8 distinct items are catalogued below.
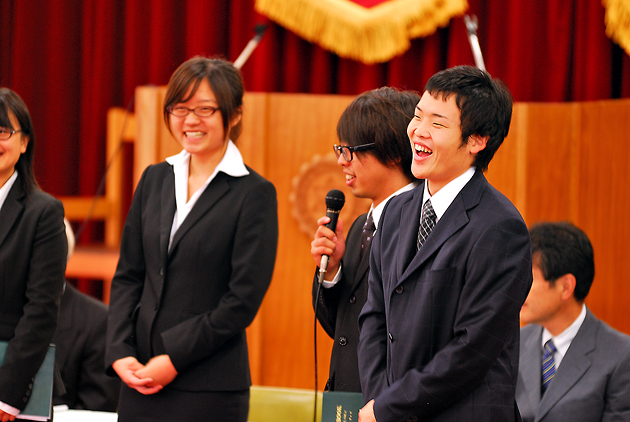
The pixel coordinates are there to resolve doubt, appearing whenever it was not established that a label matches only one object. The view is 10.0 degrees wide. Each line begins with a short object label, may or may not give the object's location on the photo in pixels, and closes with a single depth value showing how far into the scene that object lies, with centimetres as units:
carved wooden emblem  1019
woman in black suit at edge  880
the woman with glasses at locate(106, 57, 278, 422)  880
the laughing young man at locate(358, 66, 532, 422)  840
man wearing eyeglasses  876
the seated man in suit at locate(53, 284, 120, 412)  955
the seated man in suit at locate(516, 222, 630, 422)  904
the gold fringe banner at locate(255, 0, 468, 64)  1159
